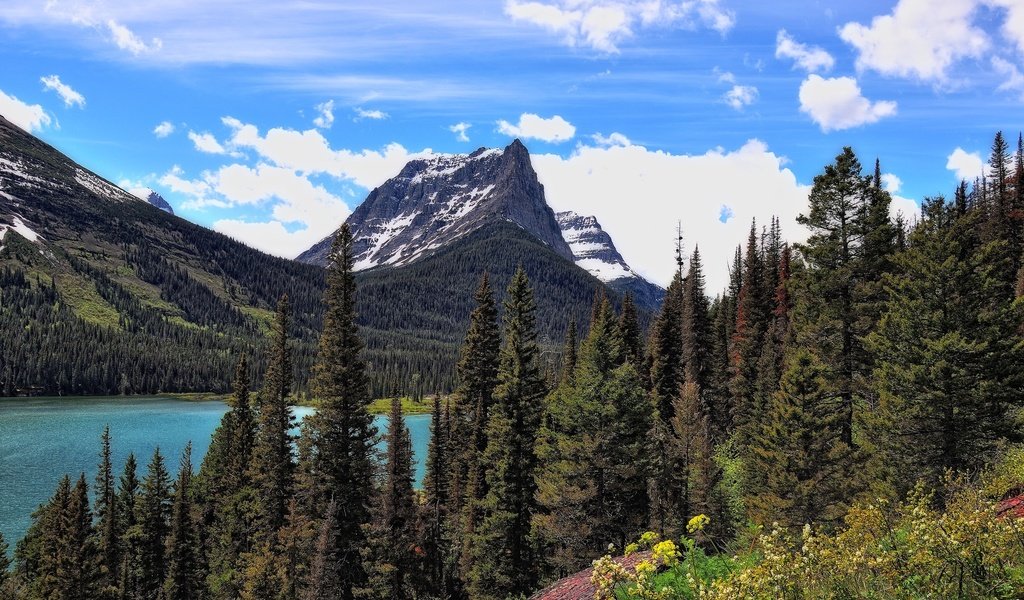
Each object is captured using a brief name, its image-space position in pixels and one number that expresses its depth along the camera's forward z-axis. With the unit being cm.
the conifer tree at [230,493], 4312
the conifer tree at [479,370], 4212
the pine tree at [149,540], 5562
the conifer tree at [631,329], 6256
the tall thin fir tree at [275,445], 3759
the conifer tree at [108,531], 4961
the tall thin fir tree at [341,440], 3058
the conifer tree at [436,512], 4625
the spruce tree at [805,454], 2711
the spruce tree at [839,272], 2703
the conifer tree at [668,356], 5731
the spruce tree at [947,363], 2328
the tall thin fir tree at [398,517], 3662
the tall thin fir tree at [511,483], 3384
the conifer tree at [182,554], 5175
